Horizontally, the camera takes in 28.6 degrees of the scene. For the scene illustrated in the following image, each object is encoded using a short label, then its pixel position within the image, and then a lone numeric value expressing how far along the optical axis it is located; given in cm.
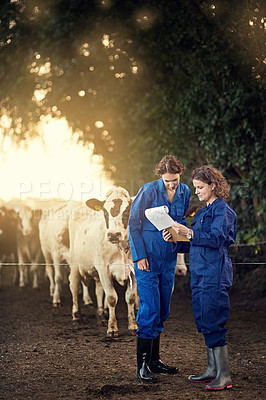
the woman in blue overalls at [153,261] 466
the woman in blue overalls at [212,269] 424
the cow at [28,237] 1266
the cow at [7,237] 1309
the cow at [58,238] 954
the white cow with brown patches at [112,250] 686
